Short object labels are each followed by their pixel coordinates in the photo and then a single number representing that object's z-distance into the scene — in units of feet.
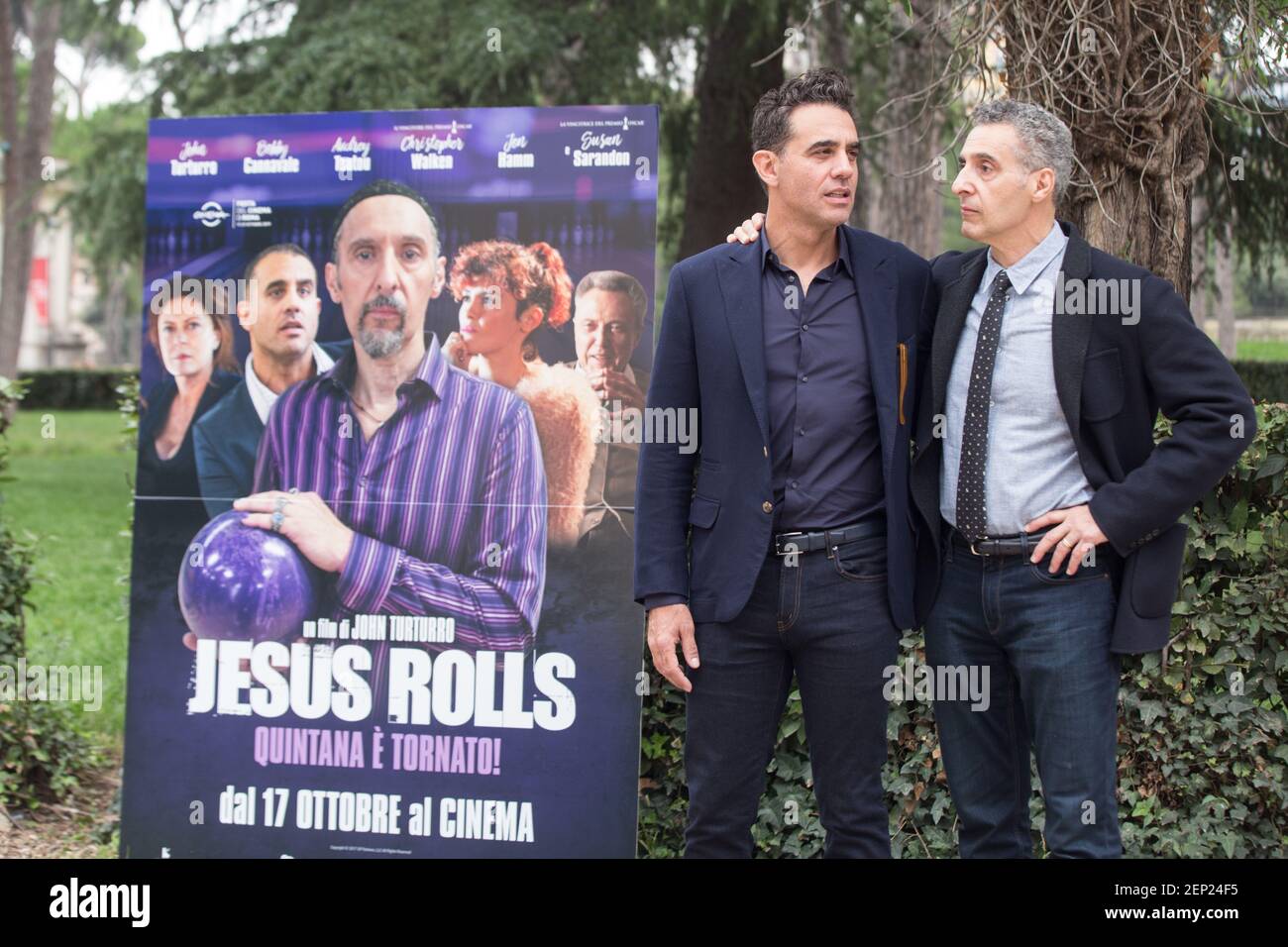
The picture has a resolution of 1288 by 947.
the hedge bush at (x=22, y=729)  17.46
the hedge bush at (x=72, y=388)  96.99
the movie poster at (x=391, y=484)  14.39
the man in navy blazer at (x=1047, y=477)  10.19
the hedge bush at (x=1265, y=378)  30.35
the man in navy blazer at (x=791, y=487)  10.68
